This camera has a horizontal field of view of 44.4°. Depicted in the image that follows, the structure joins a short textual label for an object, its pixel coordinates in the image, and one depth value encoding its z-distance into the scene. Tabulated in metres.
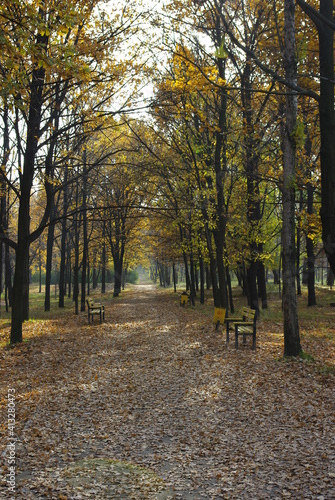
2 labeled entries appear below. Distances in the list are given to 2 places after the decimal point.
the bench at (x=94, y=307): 18.08
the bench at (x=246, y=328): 11.30
